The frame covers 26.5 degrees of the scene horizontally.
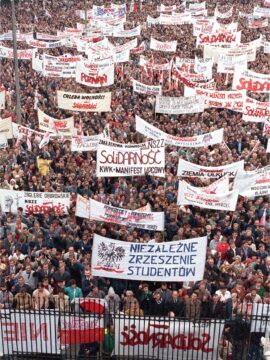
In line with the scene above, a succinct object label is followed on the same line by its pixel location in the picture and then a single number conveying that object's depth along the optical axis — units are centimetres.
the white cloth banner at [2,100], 2223
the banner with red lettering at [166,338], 911
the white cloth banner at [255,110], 1920
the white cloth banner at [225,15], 4337
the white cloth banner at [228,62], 2625
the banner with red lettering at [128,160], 1459
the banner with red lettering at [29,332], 921
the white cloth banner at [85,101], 2050
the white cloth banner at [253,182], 1375
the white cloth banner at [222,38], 3195
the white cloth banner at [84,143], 1716
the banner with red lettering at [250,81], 2142
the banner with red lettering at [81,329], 927
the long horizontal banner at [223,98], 2034
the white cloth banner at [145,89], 2338
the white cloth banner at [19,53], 2881
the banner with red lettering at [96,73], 2382
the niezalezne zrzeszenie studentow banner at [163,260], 996
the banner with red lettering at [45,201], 1372
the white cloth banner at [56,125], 1906
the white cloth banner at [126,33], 3481
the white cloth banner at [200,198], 1339
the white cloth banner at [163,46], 3170
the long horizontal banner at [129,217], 1277
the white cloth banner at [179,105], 2091
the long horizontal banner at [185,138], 1744
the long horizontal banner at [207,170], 1462
